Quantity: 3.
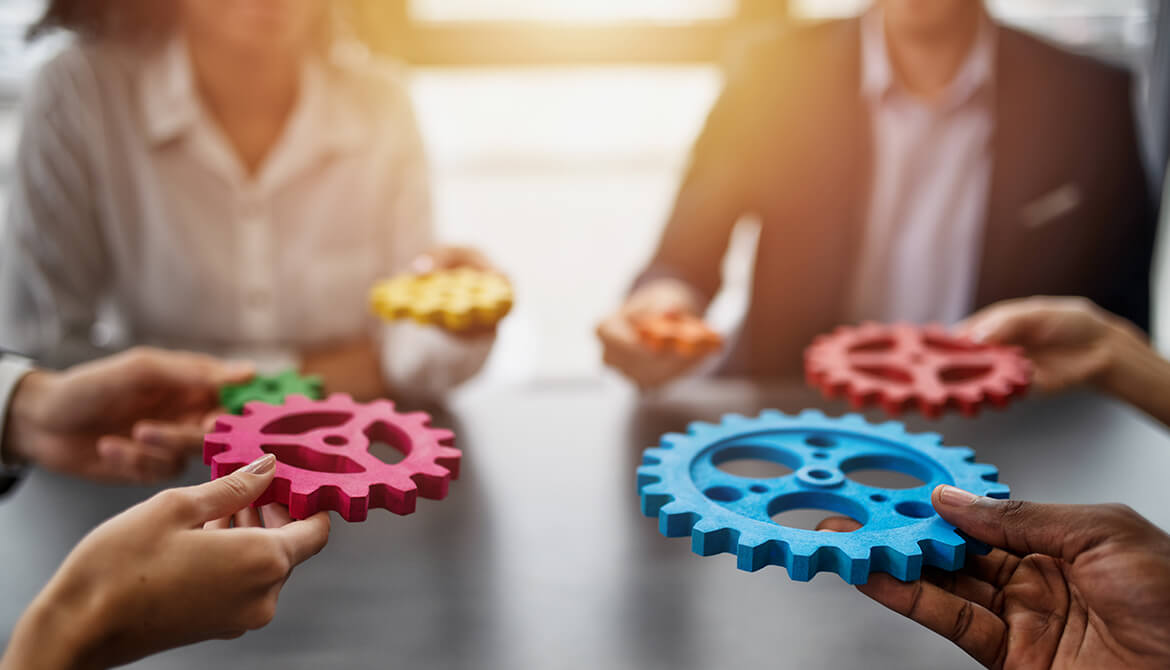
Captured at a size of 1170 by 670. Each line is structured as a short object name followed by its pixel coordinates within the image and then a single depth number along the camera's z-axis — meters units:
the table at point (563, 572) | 0.68
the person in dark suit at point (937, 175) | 1.49
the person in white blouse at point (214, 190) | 1.35
